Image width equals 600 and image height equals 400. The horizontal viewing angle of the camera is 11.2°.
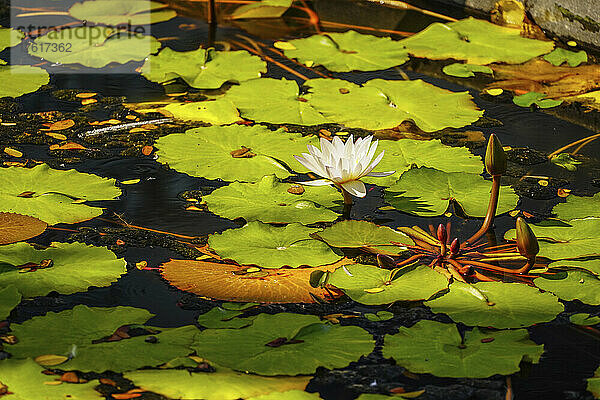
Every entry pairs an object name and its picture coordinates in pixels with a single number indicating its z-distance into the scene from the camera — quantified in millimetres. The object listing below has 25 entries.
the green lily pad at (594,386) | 3681
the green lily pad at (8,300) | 3769
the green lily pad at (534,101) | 4412
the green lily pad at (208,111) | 4337
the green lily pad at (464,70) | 4568
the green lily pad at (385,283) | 3809
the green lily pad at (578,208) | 3987
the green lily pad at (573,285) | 3808
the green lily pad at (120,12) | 4877
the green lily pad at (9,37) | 4702
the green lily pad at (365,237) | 3920
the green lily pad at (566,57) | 4603
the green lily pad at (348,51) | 4598
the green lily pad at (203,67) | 4509
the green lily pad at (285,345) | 3684
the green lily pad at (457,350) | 3682
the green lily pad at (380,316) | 3805
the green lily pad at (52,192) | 3999
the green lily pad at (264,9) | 4987
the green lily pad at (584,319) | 3799
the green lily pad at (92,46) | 4636
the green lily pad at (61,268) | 3824
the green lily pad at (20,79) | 4466
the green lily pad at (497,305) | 3762
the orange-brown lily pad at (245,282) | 3827
